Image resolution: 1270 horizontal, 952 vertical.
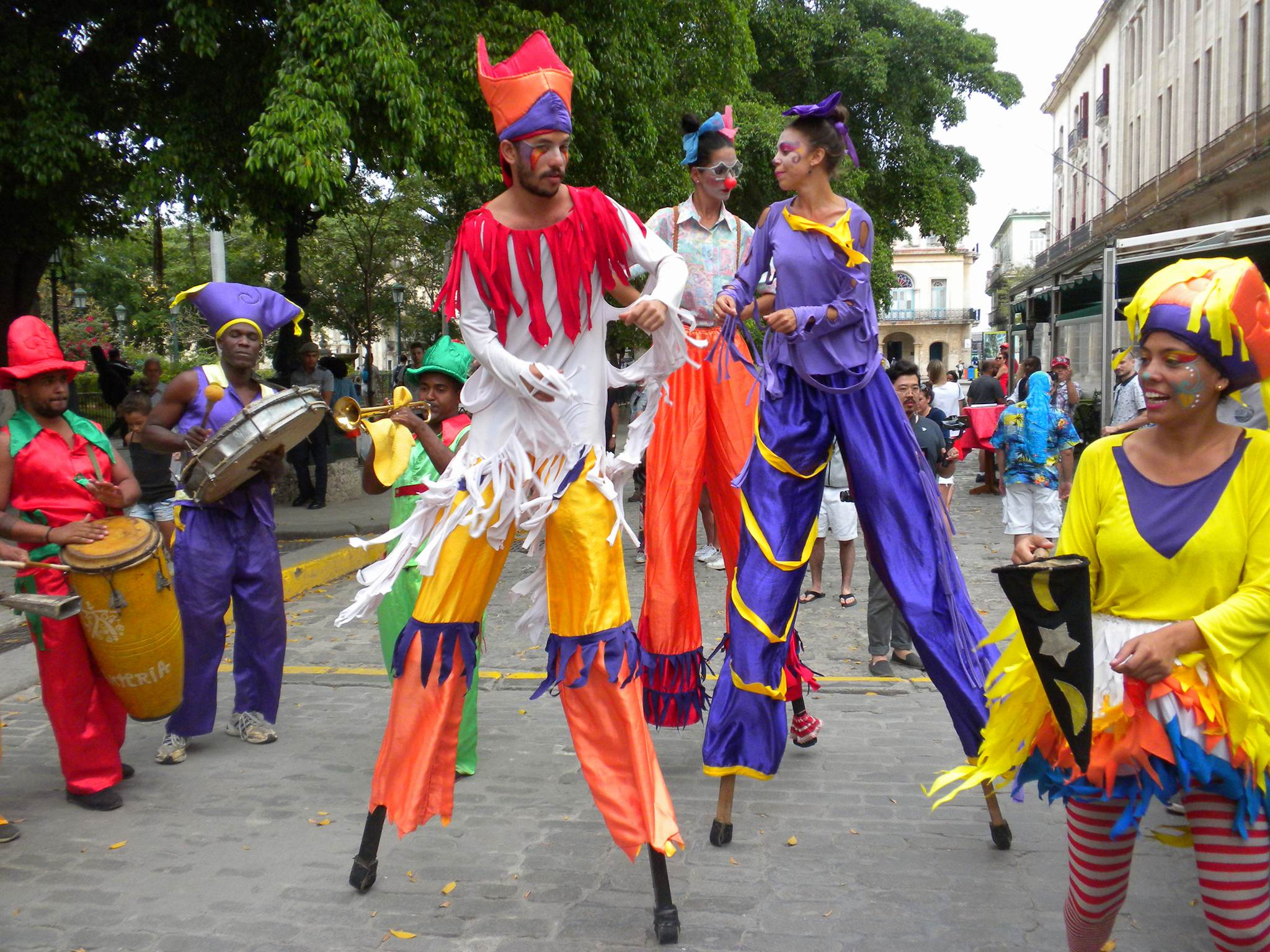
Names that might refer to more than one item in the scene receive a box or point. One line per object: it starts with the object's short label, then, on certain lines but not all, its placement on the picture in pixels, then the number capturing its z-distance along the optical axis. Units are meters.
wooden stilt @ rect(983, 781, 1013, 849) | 3.66
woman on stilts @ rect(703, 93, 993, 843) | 3.74
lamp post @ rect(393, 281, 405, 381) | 28.70
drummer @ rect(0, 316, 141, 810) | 4.24
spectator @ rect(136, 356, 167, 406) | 12.91
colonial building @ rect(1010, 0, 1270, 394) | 22.06
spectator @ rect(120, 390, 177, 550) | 8.23
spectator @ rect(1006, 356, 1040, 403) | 14.91
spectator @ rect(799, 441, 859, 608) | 8.05
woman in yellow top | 2.38
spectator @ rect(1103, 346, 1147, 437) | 11.54
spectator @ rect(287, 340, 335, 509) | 12.96
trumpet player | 4.47
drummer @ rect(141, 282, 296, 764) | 4.77
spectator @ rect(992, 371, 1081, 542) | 8.35
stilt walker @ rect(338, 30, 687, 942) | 3.21
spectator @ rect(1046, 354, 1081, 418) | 13.82
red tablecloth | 14.70
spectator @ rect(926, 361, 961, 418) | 15.48
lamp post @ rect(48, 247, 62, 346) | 12.95
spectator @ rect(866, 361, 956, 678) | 6.07
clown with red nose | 4.39
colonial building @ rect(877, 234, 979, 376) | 82.31
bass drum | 4.55
